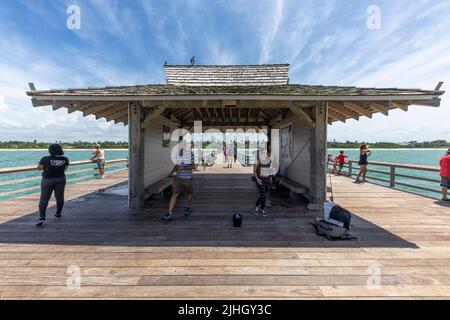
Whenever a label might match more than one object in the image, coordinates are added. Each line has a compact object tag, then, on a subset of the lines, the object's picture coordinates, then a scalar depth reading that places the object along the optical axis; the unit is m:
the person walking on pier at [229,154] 17.71
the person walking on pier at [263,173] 5.28
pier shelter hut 5.00
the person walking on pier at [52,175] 4.61
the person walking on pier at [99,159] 10.55
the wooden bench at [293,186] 6.36
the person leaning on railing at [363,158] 9.47
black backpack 3.97
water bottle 4.49
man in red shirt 6.80
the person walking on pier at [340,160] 12.71
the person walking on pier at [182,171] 4.98
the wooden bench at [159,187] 6.30
